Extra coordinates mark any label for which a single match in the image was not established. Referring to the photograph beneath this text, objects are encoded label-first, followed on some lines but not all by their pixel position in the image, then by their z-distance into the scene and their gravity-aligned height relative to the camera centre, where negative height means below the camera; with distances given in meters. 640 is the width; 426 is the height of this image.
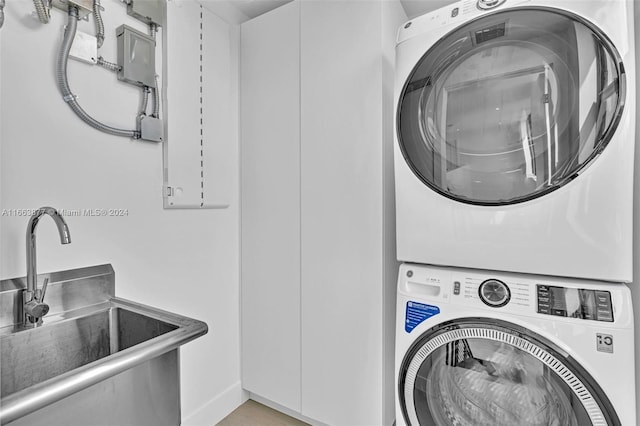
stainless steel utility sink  0.73 -0.43
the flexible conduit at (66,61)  1.19 +0.58
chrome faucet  1.02 -0.22
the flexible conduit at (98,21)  1.27 +0.78
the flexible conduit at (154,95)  1.53 +0.58
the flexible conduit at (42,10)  1.11 +0.73
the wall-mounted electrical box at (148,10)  1.42 +0.95
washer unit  0.93 -0.46
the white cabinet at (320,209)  1.51 +0.02
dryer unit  0.96 +0.25
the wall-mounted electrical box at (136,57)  1.38 +0.71
